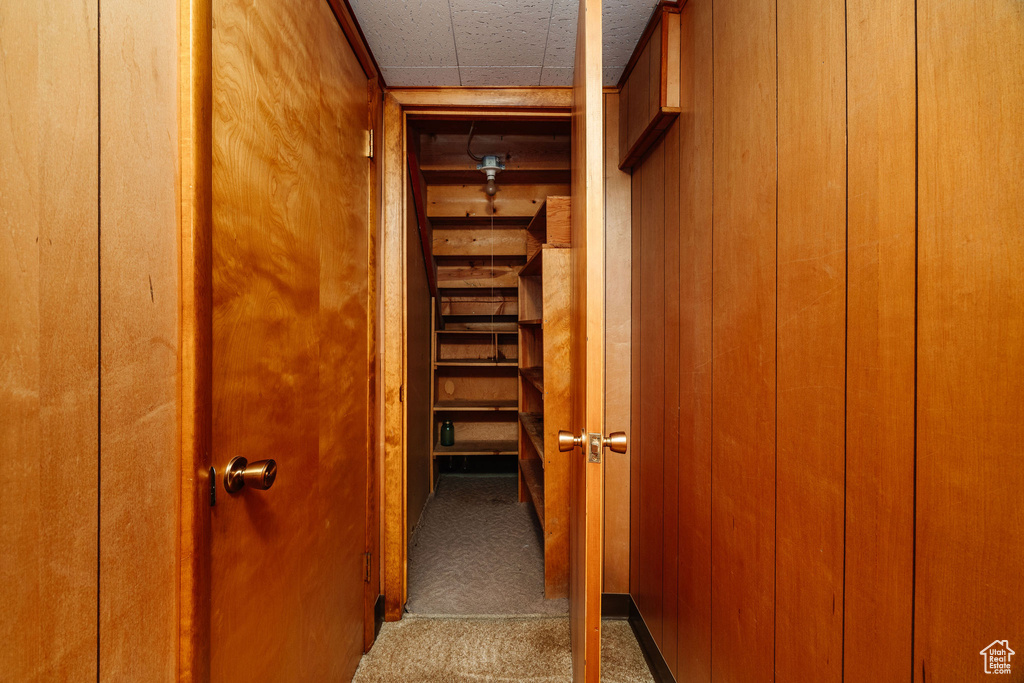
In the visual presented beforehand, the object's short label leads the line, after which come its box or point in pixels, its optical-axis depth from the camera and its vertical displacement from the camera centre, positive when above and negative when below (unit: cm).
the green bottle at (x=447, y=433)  348 -77
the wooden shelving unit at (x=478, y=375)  363 -32
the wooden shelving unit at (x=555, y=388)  201 -24
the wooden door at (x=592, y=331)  93 +2
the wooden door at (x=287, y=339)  81 -1
